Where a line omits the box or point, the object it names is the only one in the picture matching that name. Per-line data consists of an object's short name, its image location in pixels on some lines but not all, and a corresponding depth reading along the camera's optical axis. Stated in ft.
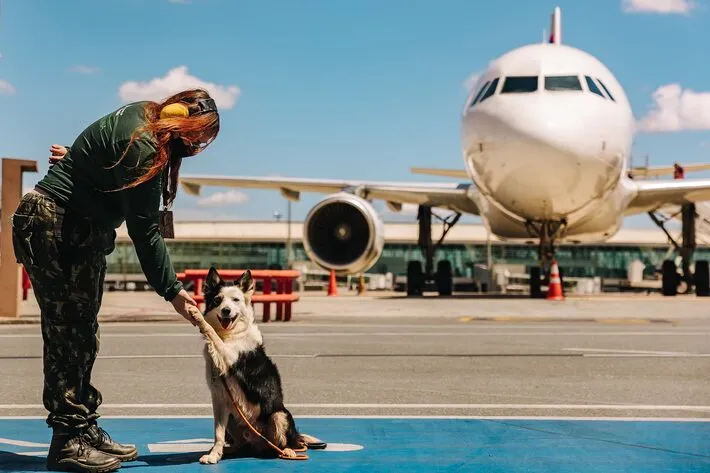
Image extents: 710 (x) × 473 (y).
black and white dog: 12.60
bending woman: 12.41
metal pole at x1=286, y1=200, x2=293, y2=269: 173.88
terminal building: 200.13
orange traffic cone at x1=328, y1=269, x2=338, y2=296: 88.22
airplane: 51.85
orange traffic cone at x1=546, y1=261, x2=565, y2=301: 61.72
